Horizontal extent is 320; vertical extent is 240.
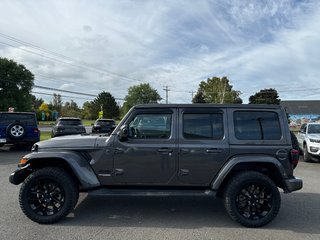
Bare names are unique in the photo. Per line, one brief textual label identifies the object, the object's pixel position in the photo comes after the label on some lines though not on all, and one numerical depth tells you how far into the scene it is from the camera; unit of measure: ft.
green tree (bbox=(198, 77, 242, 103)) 157.80
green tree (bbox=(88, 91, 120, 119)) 223.56
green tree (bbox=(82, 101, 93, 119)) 235.16
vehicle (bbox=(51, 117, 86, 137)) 49.79
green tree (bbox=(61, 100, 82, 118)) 213.07
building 155.16
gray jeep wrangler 11.64
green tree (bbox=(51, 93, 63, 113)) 215.23
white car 27.12
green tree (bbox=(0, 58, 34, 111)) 115.54
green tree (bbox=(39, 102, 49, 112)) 183.76
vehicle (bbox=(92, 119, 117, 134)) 51.49
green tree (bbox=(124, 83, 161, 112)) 224.61
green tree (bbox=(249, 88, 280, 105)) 165.06
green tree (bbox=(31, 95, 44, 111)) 249.14
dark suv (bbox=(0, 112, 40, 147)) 30.22
